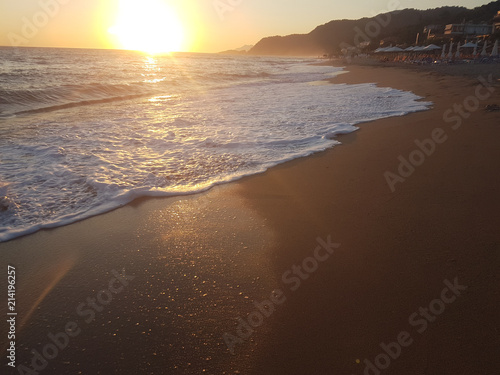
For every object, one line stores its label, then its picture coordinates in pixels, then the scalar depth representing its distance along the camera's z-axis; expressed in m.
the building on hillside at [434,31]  73.12
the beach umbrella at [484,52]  32.44
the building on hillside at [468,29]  61.53
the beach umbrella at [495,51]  29.17
